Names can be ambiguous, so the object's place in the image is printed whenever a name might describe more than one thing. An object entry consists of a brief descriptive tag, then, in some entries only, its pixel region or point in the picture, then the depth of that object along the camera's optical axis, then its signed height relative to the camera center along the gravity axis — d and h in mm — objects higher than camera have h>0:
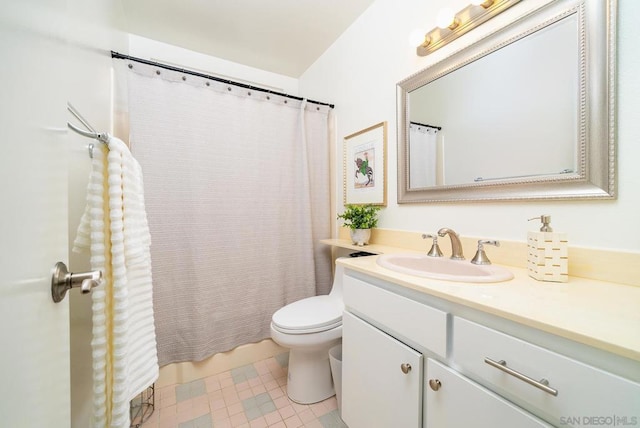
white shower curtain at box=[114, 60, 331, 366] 1432 +65
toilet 1242 -679
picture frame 1544 +314
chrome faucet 1034 -150
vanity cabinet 462 -406
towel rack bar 678 +234
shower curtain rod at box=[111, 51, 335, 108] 1319 +877
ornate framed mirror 757 +384
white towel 686 -204
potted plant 1523 -72
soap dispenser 737 -143
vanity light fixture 976 +843
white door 312 -2
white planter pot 1526 -161
